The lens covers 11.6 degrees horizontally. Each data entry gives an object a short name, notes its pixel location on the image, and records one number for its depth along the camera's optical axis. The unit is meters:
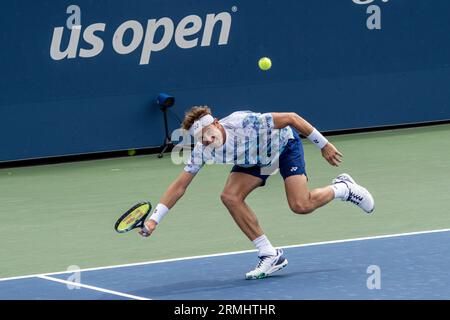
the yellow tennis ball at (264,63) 29.27
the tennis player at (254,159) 16.80
